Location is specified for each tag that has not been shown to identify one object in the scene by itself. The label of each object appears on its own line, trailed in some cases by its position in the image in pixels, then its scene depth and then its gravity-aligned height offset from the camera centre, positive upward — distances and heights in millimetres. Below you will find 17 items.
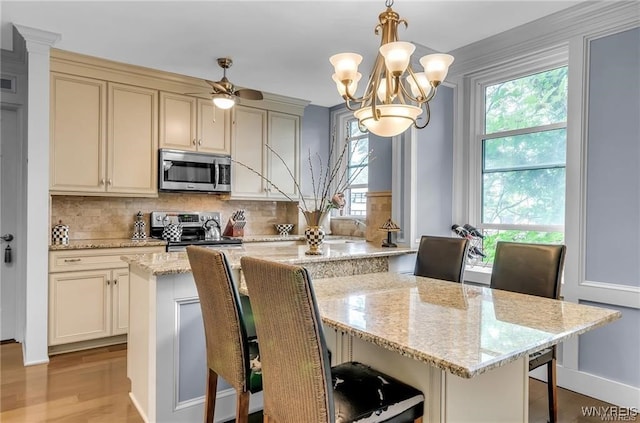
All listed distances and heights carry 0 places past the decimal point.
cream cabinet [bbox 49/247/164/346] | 3217 -711
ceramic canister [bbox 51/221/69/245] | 3453 -232
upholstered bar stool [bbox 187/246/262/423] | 1629 -485
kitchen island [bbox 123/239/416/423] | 2031 -705
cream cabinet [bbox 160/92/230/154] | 3996 +867
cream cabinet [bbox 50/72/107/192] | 3402 +645
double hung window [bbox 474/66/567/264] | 3020 +429
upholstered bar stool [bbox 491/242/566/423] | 2100 -339
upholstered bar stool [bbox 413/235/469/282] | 2523 -301
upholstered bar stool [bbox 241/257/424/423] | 1181 -513
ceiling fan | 3389 +982
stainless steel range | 3924 -217
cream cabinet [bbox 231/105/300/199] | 4508 +682
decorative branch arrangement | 5038 +449
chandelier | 1729 +622
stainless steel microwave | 3959 +381
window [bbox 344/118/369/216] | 5020 +497
